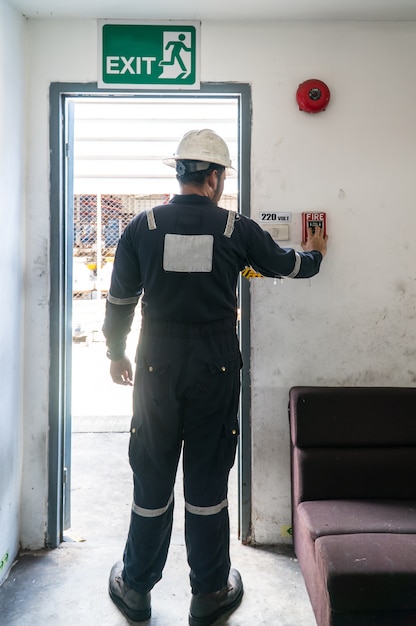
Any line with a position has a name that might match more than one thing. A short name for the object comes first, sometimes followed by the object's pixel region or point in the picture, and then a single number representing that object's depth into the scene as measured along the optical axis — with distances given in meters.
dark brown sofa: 1.93
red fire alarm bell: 2.40
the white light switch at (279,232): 2.47
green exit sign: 2.44
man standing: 1.88
